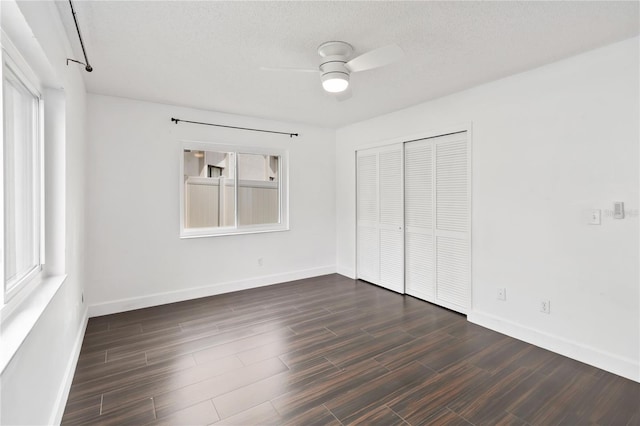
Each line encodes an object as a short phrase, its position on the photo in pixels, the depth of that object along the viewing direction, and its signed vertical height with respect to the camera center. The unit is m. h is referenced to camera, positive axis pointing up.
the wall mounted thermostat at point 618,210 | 2.44 +0.00
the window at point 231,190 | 4.25 +0.30
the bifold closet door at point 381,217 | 4.43 -0.09
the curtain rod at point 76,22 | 1.98 +1.20
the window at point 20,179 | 1.56 +0.18
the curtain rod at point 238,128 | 4.03 +1.14
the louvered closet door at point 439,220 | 3.60 -0.12
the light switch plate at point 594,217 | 2.56 -0.06
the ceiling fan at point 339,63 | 2.25 +1.07
